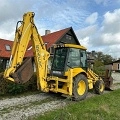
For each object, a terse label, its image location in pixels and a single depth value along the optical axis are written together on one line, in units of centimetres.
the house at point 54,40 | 1643
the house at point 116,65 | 3317
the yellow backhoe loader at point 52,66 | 459
